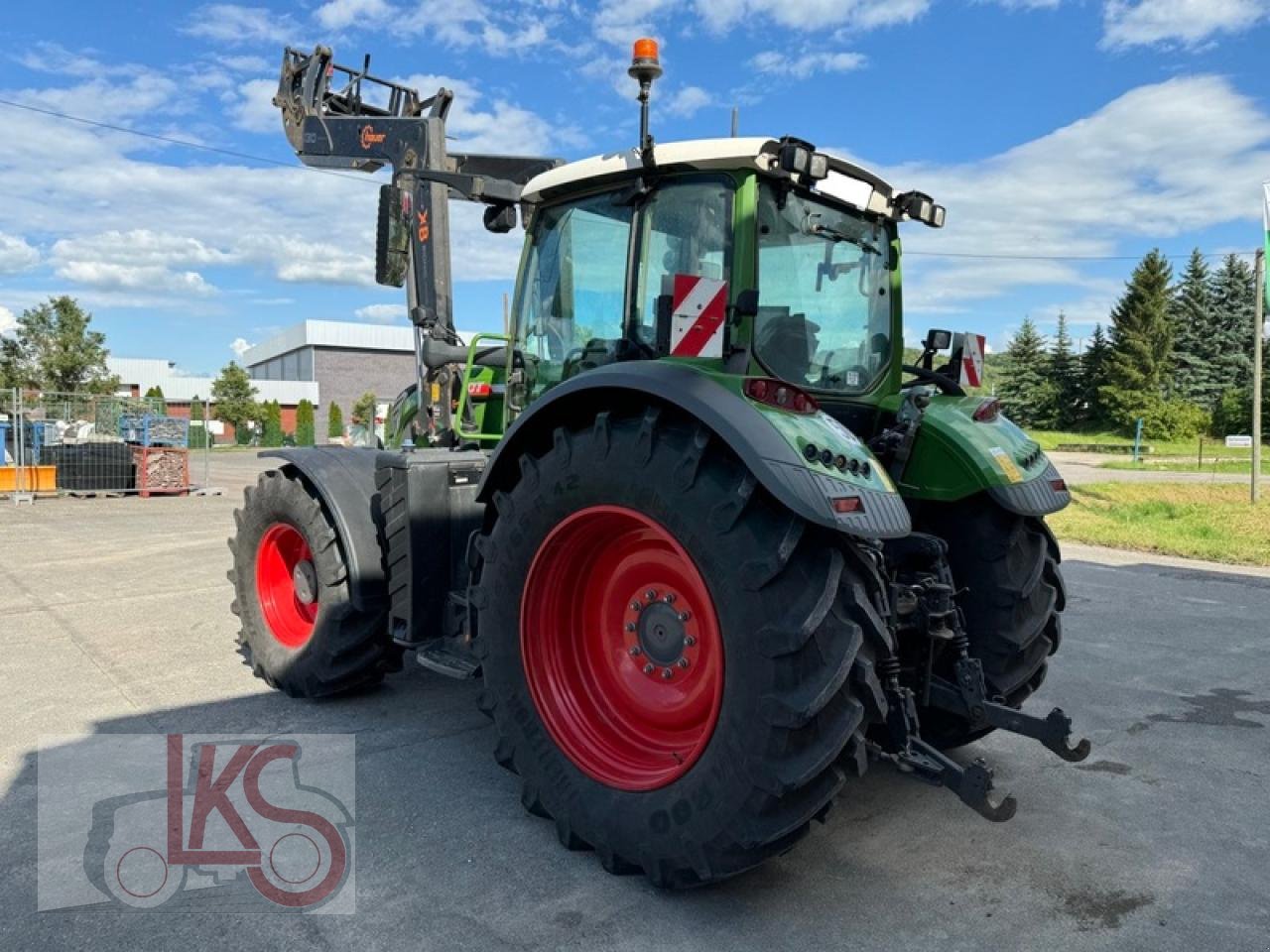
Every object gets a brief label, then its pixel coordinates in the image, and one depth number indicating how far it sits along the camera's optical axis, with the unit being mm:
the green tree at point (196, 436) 37750
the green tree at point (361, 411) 39406
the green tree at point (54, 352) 33594
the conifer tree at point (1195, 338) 44875
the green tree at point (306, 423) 48125
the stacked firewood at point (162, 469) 15930
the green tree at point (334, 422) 50312
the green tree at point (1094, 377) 45875
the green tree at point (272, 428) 48625
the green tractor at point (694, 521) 2525
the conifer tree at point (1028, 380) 47031
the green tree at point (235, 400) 48188
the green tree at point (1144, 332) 43938
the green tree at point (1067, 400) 47562
